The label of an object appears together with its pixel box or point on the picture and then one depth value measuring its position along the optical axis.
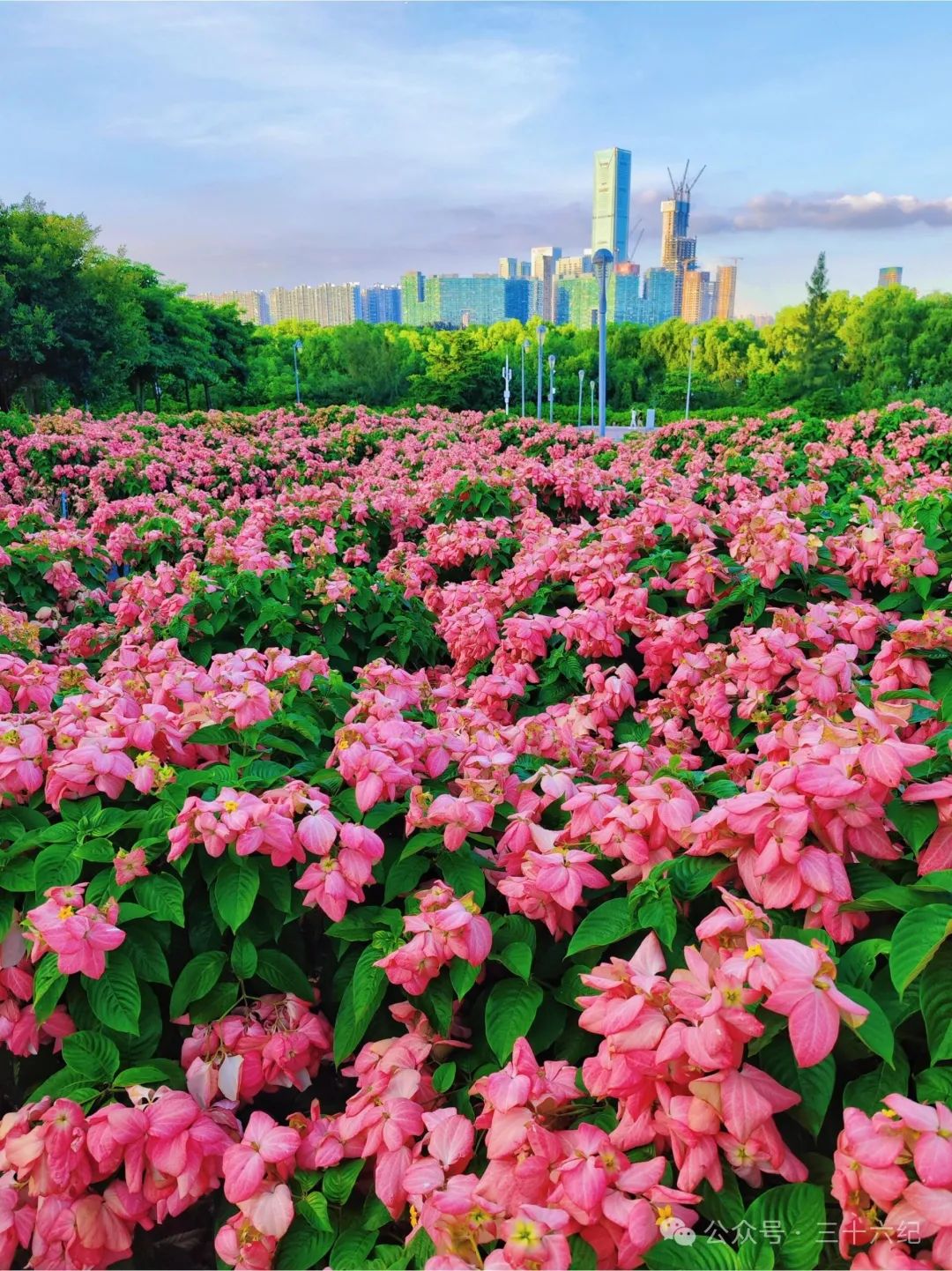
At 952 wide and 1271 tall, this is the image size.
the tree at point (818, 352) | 44.72
